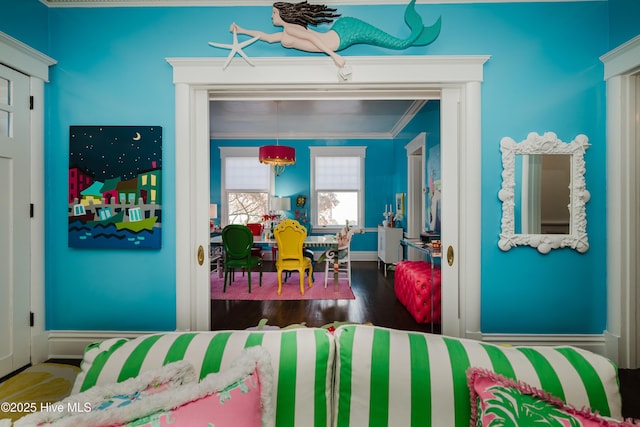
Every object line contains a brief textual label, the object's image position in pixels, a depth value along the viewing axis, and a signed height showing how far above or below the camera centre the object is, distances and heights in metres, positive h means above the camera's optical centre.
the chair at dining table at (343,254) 4.65 -0.63
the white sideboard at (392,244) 6.06 -0.62
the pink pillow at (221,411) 0.69 -0.46
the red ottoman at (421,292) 3.18 -0.83
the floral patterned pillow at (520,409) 0.74 -0.48
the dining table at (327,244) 4.49 -0.45
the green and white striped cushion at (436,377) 0.91 -0.49
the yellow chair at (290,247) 4.17 -0.47
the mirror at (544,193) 2.31 +0.14
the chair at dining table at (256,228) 6.07 -0.30
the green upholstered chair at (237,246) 4.32 -0.47
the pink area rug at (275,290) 4.30 -1.13
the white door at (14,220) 2.23 -0.05
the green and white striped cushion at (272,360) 0.96 -0.47
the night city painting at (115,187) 2.36 +0.20
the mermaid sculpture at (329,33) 2.27 +1.31
